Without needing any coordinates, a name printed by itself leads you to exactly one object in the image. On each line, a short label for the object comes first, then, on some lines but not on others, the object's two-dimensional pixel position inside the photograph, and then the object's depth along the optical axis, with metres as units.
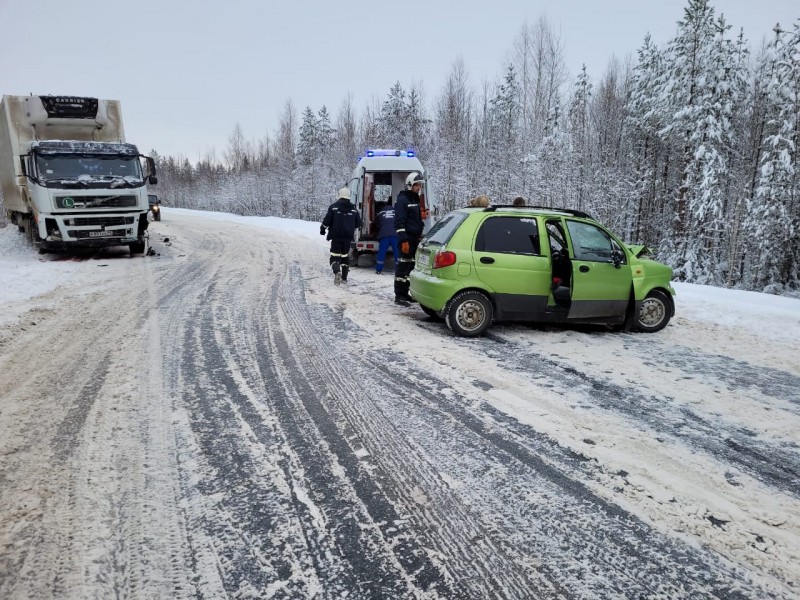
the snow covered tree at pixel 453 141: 37.59
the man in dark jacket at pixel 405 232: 8.48
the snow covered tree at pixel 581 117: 37.28
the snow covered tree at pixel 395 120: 43.62
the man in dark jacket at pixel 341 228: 10.20
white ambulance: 12.60
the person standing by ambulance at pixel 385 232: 11.35
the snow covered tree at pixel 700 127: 24.66
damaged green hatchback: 6.53
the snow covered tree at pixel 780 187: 23.75
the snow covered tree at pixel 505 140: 34.91
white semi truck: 12.20
